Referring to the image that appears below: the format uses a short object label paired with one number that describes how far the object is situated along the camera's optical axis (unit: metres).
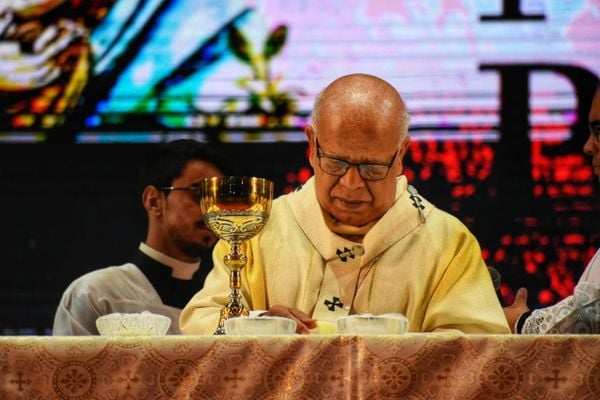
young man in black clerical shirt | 10.52
